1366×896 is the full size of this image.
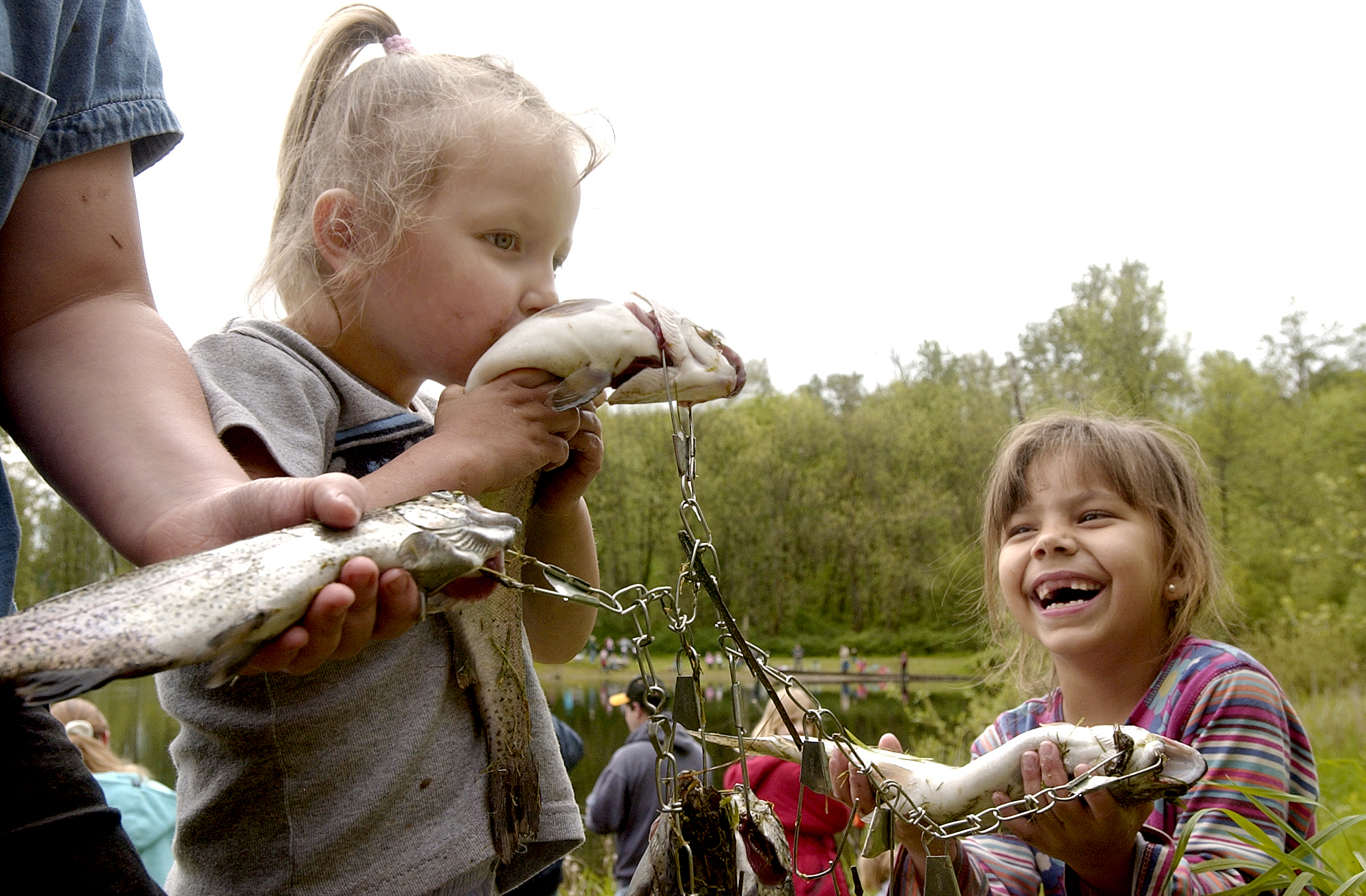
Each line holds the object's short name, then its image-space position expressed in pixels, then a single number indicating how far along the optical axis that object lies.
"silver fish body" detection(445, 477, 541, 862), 0.76
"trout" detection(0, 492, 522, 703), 0.46
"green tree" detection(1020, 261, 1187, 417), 14.56
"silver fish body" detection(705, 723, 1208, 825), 0.77
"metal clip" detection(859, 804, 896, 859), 0.77
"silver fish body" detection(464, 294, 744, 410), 0.73
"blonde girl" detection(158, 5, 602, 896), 0.71
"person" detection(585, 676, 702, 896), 1.95
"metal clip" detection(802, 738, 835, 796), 0.72
